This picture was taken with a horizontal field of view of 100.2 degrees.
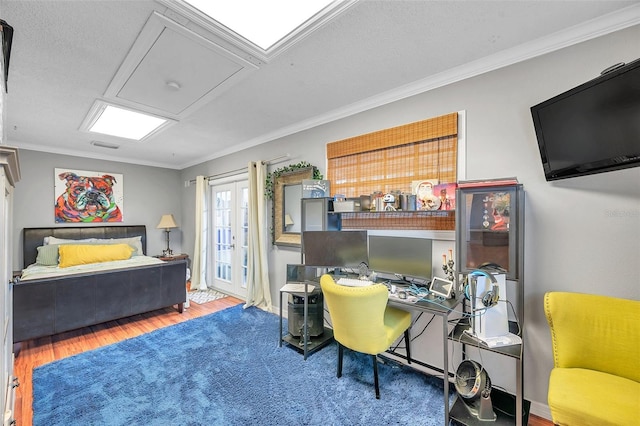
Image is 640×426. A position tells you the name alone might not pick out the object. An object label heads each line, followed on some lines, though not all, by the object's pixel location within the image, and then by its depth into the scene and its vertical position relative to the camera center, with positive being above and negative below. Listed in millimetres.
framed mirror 3416 +47
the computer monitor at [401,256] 2197 -391
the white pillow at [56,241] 4164 -455
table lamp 5289 -244
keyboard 2274 -616
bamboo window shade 2205 +503
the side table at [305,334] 2535 -1258
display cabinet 1719 -234
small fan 1718 -1174
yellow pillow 3898 -634
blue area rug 1814 -1394
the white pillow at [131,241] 4574 -516
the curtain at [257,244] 3732 -467
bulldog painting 4426 +274
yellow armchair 1258 -847
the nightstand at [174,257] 5066 -882
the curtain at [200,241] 4914 -546
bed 2752 -917
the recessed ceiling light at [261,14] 1441 +1128
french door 4414 -456
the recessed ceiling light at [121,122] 2845 +1077
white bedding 3145 -742
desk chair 1855 -767
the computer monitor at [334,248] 2537 -360
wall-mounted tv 1274 +460
